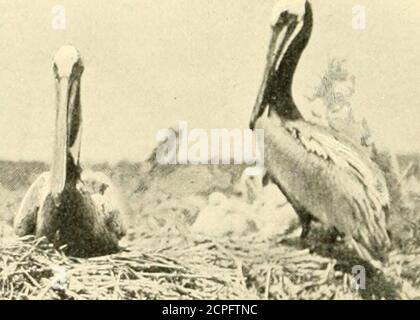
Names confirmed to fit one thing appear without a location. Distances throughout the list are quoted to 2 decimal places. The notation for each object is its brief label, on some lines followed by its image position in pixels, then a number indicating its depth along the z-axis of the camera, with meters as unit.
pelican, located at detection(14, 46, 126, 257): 5.20
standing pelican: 5.14
